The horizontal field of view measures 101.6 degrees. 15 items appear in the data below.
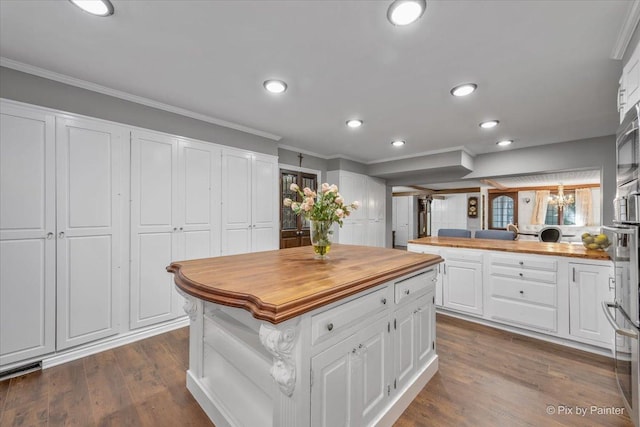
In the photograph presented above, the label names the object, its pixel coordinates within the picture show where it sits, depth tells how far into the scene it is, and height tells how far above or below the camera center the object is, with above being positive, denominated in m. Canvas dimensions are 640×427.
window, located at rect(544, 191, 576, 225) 8.89 +0.01
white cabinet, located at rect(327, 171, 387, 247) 5.15 +0.11
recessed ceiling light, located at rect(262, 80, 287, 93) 2.32 +1.17
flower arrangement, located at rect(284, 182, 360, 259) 1.85 +0.02
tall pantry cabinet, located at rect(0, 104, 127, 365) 2.05 -0.14
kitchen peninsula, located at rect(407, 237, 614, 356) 2.47 -0.80
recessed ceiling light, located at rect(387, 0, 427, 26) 1.41 +1.15
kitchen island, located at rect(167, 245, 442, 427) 1.06 -0.65
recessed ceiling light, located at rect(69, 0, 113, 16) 1.45 +1.18
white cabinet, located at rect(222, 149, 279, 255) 3.39 +0.16
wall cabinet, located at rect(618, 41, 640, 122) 1.38 +0.73
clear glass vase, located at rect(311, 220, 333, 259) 1.87 -0.16
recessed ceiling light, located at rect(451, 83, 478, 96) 2.33 +1.15
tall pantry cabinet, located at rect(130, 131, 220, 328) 2.68 +0.00
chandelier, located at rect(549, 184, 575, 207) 8.45 +0.48
